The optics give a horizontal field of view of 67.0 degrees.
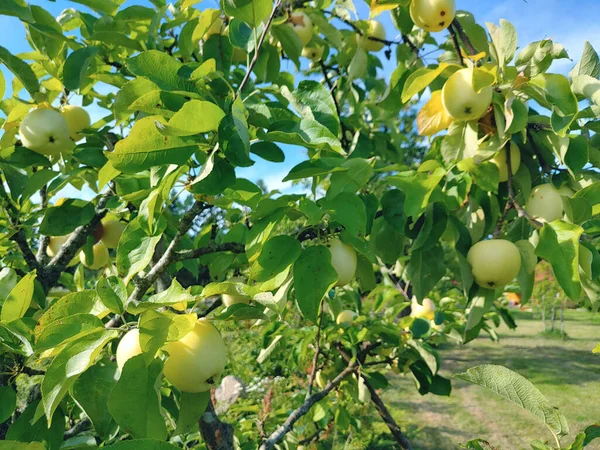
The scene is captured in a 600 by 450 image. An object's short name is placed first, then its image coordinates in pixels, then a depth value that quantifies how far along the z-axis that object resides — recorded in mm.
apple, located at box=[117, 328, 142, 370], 666
